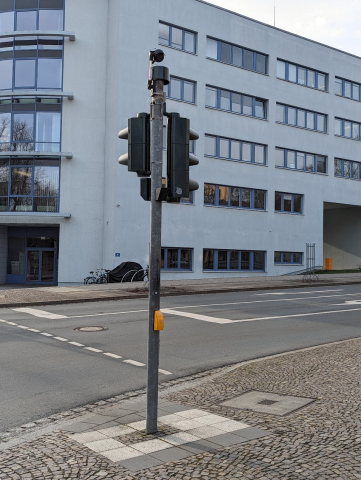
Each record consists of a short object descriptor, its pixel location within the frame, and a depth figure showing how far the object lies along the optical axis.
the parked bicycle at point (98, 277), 27.94
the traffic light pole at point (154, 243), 5.28
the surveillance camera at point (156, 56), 5.54
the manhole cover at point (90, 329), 12.14
